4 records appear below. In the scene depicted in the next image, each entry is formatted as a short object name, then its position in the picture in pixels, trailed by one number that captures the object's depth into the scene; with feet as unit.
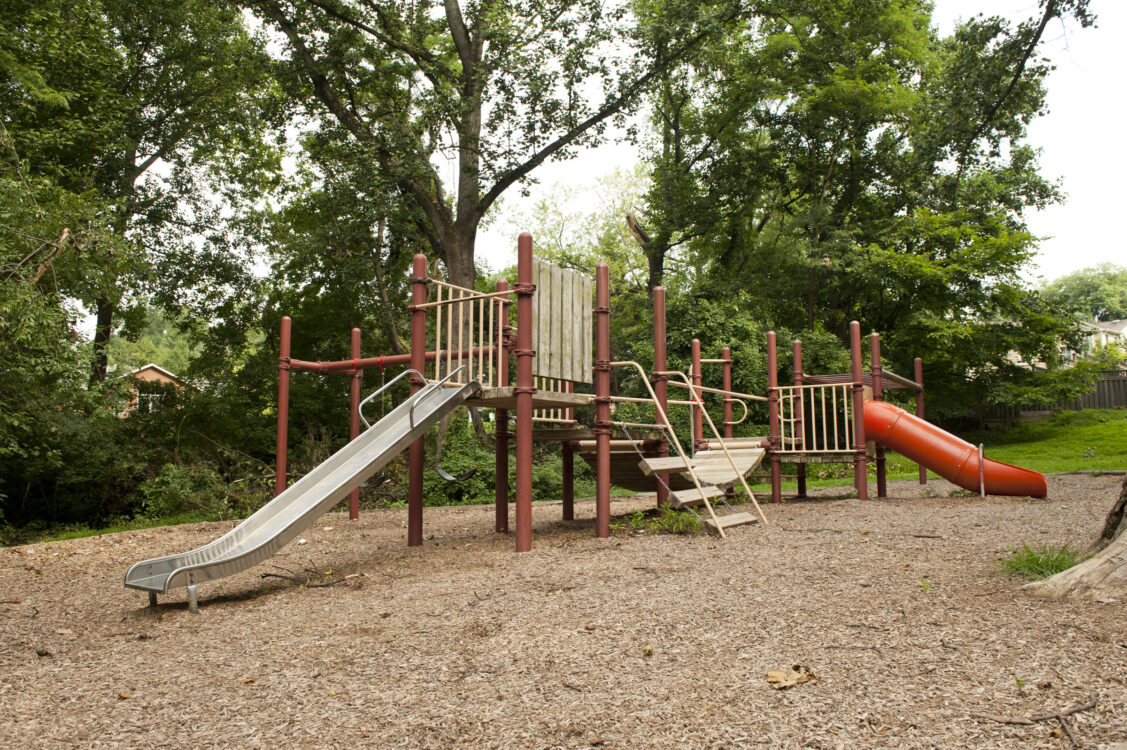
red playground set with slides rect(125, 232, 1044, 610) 16.11
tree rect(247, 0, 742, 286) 49.19
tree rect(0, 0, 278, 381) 42.16
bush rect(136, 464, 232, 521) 39.07
